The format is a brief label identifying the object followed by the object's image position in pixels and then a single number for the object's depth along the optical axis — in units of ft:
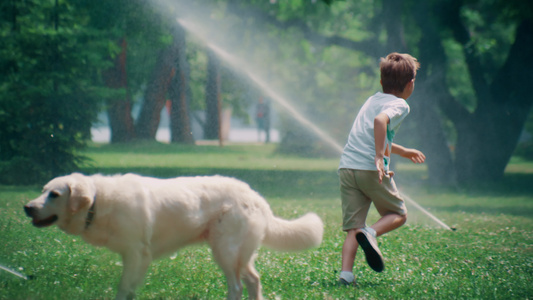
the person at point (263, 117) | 106.03
